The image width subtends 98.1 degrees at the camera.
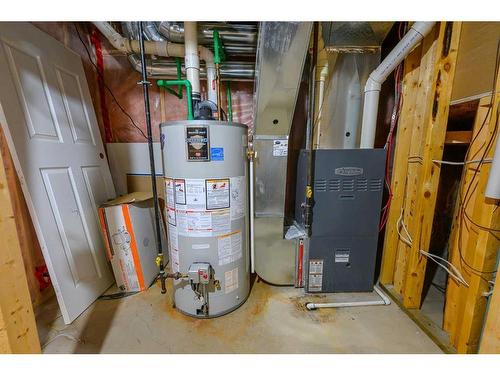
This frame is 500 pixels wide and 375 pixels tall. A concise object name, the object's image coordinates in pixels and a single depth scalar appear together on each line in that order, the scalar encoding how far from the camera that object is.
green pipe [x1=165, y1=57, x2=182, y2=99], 1.82
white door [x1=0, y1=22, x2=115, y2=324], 1.27
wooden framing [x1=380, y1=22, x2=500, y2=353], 1.06
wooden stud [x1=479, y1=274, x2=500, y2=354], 0.83
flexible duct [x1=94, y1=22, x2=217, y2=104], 1.69
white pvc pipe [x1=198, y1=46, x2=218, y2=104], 1.72
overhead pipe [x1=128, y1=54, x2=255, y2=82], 1.87
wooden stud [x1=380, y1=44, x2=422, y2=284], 1.51
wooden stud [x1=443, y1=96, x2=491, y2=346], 1.12
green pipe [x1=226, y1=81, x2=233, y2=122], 2.04
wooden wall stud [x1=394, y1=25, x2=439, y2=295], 1.36
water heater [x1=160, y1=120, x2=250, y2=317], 1.27
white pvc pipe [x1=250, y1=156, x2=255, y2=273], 1.57
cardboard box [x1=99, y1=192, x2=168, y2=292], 1.64
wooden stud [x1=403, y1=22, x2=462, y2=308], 1.20
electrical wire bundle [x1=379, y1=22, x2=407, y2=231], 1.61
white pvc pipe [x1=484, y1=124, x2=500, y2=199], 0.94
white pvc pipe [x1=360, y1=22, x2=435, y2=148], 1.29
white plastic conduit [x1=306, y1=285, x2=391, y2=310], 1.55
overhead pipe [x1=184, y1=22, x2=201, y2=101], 1.48
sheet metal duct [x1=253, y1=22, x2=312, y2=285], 1.21
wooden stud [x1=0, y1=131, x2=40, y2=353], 0.72
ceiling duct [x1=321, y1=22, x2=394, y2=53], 1.44
